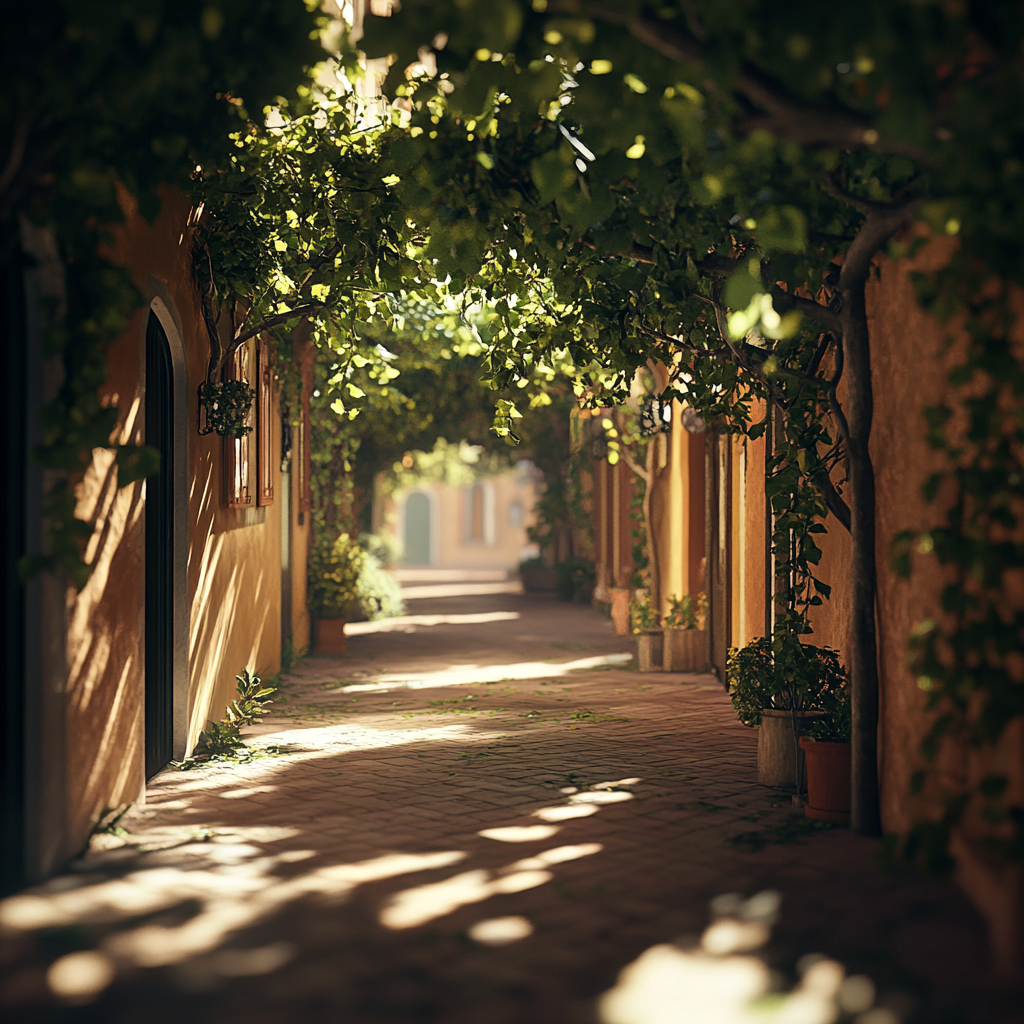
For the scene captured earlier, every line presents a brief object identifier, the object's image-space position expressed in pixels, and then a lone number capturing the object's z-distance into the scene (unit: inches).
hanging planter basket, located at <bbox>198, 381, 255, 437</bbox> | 261.4
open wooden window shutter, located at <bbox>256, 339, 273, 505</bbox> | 333.1
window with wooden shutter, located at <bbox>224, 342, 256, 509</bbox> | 287.4
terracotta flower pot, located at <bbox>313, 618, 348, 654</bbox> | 489.7
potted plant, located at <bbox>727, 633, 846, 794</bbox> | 213.0
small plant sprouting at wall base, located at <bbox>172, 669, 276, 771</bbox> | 255.4
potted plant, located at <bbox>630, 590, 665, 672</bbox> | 419.5
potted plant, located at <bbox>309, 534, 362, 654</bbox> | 490.6
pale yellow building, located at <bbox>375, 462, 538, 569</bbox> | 1612.9
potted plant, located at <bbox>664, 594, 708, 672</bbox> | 416.2
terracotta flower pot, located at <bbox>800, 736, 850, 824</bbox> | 193.3
